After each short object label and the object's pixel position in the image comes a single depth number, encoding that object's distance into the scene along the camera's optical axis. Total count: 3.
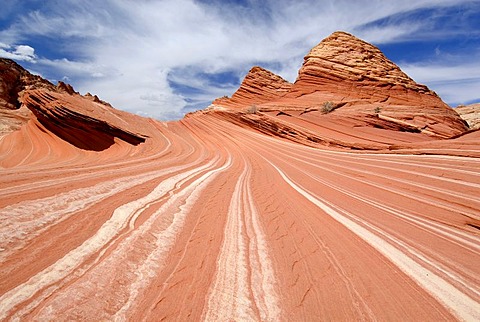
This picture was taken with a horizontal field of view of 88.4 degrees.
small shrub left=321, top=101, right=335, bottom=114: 21.36
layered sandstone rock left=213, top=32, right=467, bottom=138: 19.64
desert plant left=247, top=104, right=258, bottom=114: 22.67
